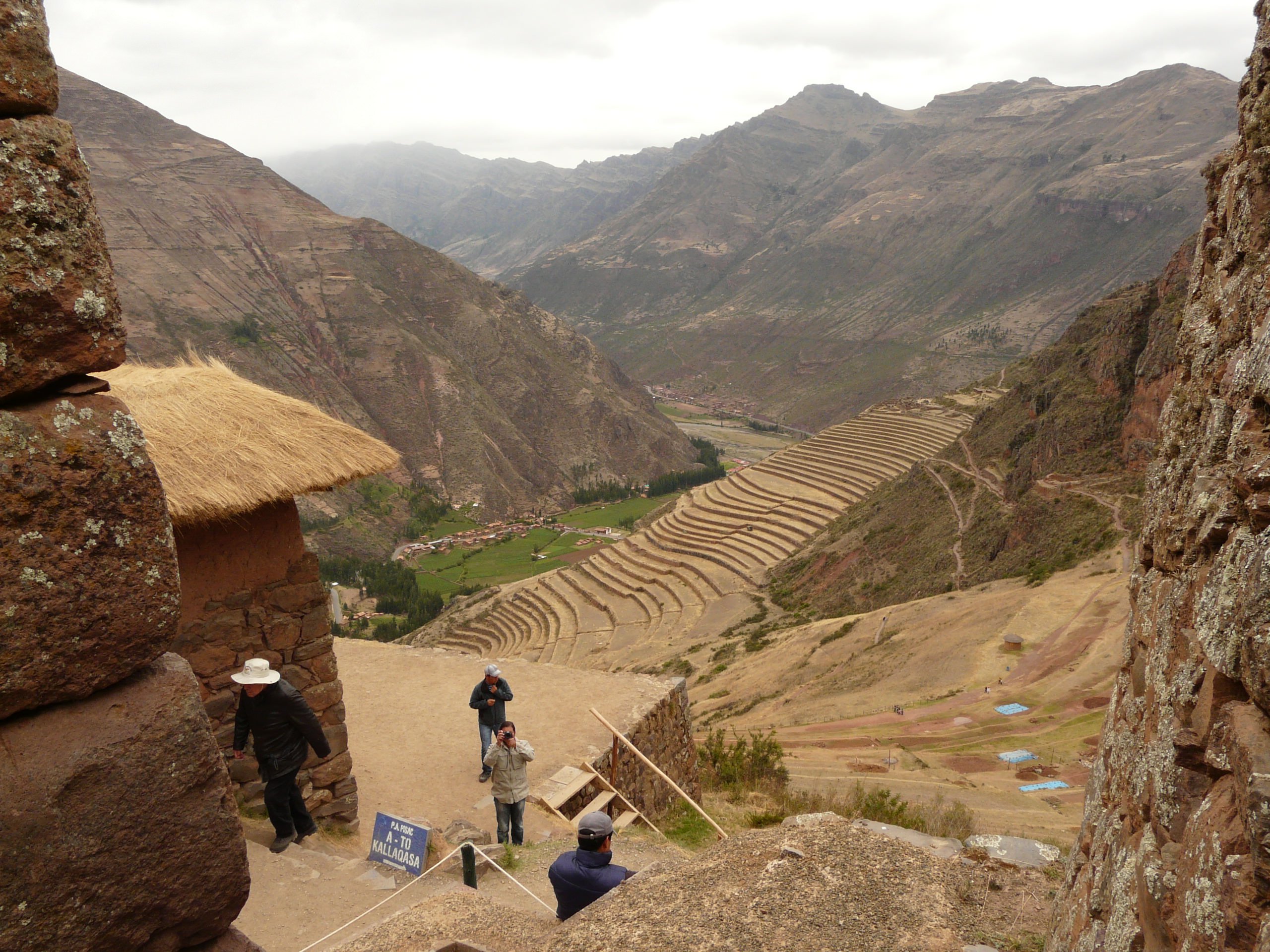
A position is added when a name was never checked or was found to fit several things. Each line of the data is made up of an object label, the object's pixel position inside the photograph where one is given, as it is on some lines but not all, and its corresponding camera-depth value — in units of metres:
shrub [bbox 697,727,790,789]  9.66
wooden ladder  7.34
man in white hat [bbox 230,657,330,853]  5.25
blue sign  5.41
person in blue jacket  4.46
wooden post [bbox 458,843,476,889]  5.34
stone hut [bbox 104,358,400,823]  5.53
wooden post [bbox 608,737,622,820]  8.16
